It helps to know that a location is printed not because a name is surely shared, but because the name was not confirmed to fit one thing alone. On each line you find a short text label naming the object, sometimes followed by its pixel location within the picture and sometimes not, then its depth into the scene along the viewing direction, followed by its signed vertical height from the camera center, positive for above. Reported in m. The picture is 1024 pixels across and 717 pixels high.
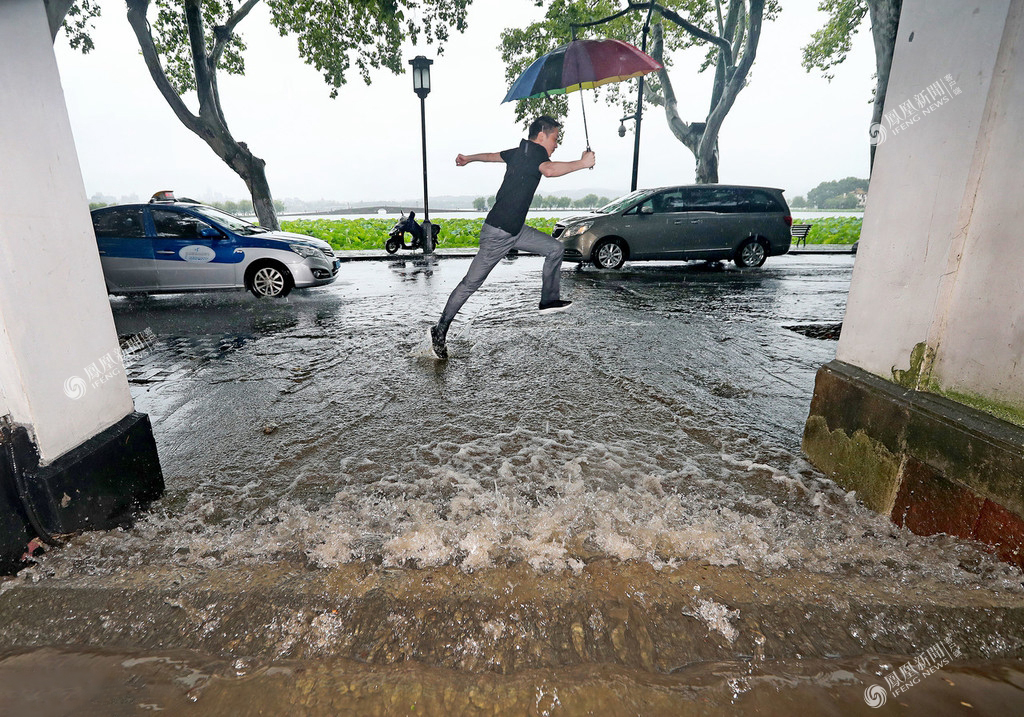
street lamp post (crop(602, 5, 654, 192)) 17.70 +2.66
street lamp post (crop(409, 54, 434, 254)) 14.12 +3.62
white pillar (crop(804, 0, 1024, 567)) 1.93 -0.31
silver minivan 11.00 -0.26
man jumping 4.45 +0.05
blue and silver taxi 8.10 -0.58
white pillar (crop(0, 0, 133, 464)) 1.83 -0.16
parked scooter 14.65 -0.58
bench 16.94 -0.55
